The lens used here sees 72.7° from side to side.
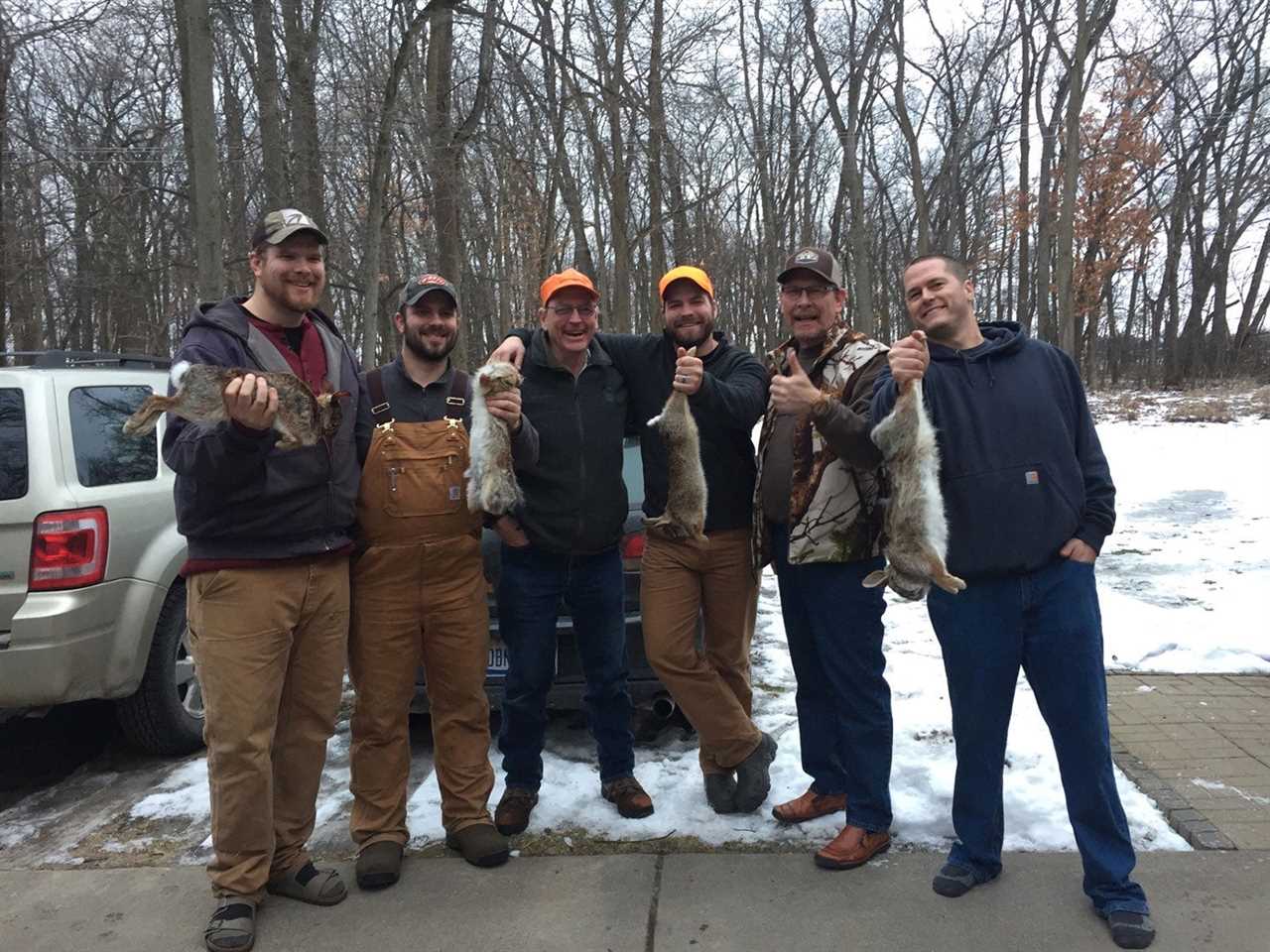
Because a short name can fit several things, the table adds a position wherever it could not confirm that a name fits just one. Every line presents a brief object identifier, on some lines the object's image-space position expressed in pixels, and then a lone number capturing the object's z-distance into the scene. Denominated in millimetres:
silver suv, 3730
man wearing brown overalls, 3279
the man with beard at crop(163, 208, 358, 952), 2902
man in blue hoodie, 2852
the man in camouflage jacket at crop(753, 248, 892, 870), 3238
